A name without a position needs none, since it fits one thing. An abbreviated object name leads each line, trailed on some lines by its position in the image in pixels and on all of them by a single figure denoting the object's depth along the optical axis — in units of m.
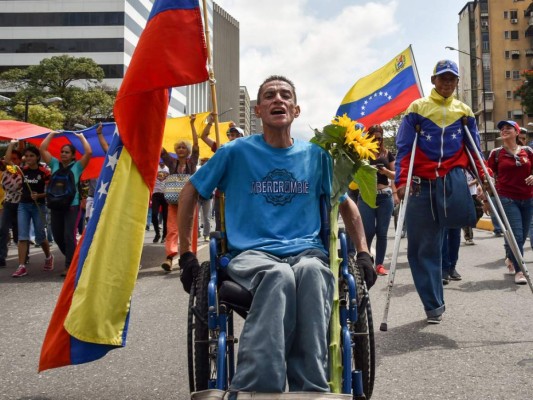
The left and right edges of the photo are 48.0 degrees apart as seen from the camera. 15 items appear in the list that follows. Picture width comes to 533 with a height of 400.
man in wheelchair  2.41
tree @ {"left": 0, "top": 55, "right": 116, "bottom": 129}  50.00
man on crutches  4.84
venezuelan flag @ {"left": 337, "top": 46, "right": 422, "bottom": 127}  9.26
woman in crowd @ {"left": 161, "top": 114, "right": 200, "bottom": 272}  8.08
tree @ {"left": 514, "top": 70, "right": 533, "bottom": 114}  61.34
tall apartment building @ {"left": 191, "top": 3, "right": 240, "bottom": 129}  122.76
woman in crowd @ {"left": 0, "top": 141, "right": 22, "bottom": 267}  8.51
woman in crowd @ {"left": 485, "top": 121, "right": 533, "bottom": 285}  7.32
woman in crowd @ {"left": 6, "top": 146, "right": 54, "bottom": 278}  8.12
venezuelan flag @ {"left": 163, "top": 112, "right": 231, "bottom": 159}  12.91
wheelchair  2.63
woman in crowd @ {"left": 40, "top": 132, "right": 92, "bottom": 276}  7.70
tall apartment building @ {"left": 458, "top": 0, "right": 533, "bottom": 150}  76.19
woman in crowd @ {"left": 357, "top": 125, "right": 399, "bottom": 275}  7.27
